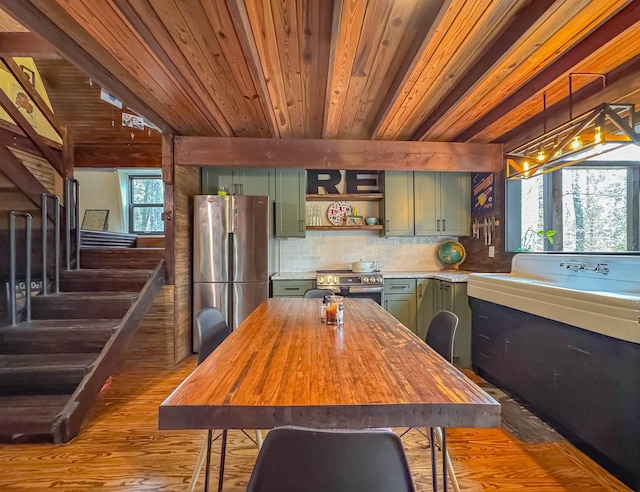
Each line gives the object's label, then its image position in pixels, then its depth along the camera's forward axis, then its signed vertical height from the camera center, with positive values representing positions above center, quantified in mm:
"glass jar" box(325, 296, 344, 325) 1741 -364
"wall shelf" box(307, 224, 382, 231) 4031 +216
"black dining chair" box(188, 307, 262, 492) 1440 -514
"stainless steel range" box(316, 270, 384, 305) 3684 -441
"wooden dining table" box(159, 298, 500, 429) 844 -419
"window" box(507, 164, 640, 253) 2693 +297
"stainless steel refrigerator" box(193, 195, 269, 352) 3566 -126
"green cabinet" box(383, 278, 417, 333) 3732 -626
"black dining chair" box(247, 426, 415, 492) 694 -467
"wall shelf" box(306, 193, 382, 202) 4090 +602
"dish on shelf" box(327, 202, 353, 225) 4266 +439
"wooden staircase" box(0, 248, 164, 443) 2094 -799
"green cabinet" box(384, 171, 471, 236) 4035 +509
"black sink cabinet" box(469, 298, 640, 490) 1634 -848
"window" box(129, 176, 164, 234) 5906 +738
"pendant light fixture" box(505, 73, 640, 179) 1818 +651
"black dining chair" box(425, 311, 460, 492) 1688 -513
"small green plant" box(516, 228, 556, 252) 3158 +54
